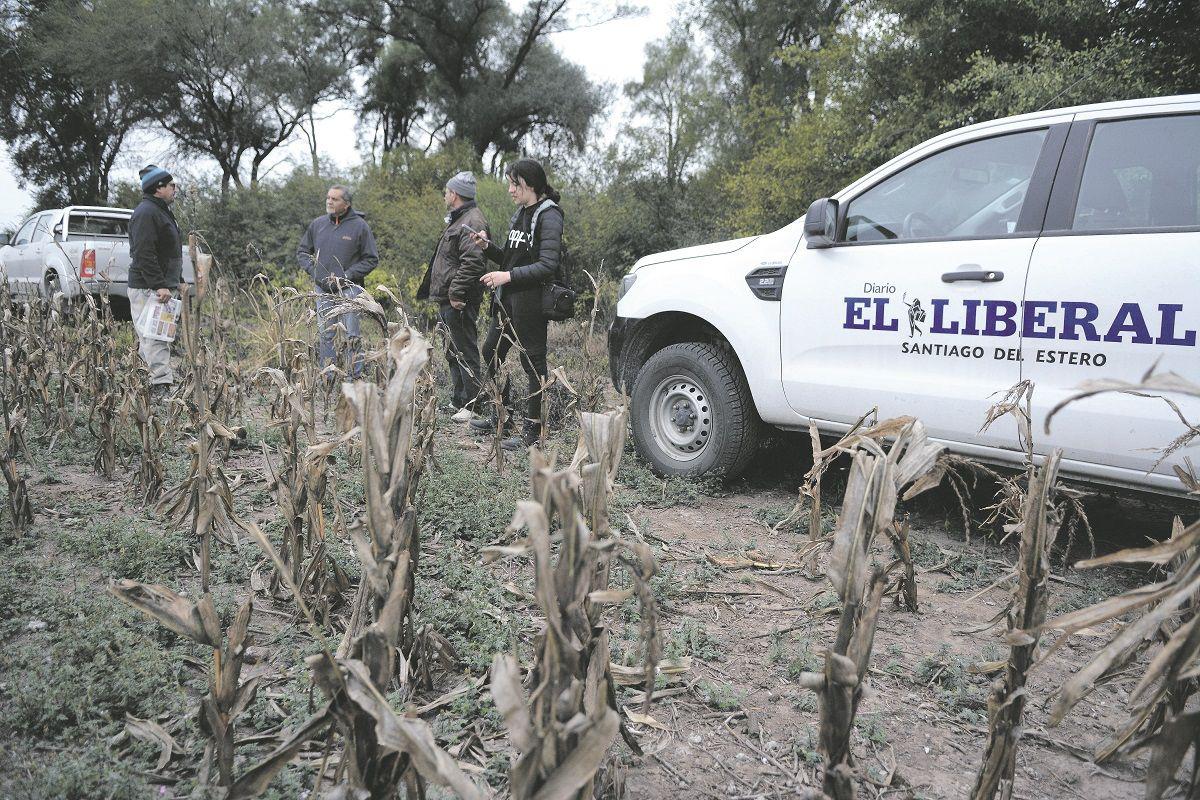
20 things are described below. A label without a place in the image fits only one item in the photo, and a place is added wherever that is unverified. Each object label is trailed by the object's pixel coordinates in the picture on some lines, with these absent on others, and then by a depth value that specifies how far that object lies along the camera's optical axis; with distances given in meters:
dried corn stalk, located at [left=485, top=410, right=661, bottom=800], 1.33
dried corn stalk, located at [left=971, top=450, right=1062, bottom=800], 1.67
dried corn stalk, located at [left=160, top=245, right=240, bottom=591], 2.59
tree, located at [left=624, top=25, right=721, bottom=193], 20.28
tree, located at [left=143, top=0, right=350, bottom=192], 23.36
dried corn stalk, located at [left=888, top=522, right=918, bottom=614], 2.78
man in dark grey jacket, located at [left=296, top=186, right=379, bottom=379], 6.28
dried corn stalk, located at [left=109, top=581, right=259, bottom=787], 1.65
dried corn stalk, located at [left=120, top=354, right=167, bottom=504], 3.72
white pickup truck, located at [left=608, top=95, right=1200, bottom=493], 2.98
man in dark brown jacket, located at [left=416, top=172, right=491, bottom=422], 5.64
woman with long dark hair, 4.99
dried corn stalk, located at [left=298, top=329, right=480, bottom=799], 1.35
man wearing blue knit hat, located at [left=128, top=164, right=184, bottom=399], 5.55
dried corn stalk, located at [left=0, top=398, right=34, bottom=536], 3.24
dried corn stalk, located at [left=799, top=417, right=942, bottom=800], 1.54
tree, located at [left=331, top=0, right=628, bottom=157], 28.08
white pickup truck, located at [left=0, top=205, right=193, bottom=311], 9.62
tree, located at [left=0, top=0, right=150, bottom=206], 22.72
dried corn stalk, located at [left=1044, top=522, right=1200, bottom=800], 1.28
